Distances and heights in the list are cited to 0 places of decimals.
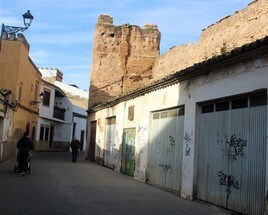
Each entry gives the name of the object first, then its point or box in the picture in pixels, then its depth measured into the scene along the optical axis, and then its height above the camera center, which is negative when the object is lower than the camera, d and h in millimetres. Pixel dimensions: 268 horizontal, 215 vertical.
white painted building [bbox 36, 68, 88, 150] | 29158 +2494
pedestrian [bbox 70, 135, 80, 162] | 18695 -591
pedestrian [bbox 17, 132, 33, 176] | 11383 -575
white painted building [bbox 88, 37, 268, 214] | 6537 +408
